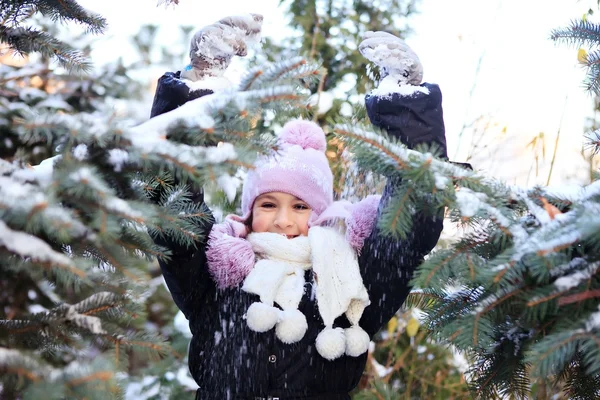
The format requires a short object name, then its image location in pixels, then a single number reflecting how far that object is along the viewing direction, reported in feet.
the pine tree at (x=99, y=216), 3.69
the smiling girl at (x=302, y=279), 6.44
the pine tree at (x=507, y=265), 4.03
